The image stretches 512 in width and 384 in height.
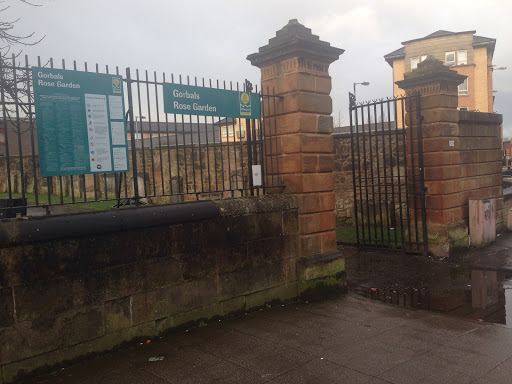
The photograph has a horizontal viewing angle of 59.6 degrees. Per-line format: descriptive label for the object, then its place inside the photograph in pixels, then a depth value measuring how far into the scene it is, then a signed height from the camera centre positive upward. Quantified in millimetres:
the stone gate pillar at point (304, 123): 6336 +797
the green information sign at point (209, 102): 5488 +1067
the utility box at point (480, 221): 9828 -1144
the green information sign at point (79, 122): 4391 +692
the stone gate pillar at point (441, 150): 9227 +433
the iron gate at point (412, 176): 9234 -83
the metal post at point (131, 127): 4926 +664
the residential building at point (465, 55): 42312 +11111
